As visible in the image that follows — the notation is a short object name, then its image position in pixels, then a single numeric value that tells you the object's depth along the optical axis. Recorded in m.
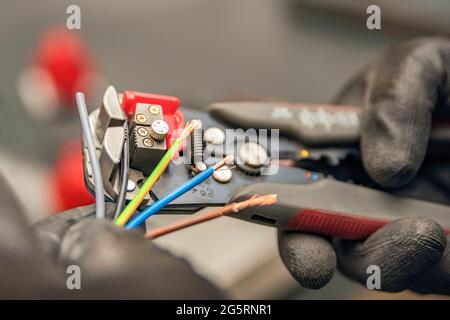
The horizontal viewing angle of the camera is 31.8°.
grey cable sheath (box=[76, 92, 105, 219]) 0.22
